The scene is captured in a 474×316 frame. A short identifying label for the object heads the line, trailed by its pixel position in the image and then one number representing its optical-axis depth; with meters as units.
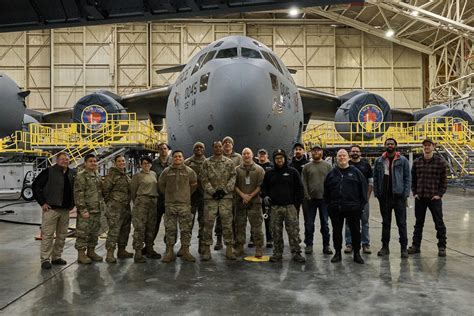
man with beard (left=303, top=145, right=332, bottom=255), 7.05
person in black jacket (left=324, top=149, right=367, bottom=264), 6.32
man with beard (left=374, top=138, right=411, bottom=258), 6.75
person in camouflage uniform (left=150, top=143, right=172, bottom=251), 7.22
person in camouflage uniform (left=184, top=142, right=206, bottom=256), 7.03
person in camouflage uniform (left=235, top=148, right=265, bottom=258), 6.63
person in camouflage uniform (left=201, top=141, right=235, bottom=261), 6.48
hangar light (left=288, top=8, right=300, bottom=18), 35.47
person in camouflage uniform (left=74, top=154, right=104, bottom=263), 6.33
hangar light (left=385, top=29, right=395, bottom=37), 34.53
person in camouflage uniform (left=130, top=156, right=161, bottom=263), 6.48
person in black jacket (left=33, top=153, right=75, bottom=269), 6.28
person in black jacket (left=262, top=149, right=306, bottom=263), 6.45
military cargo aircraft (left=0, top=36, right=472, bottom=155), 7.75
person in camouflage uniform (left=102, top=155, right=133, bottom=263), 6.48
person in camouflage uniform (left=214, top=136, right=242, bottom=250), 7.00
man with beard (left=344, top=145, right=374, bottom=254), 7.06
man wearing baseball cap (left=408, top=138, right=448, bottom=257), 6.82
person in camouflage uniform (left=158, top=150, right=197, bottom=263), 6.44
